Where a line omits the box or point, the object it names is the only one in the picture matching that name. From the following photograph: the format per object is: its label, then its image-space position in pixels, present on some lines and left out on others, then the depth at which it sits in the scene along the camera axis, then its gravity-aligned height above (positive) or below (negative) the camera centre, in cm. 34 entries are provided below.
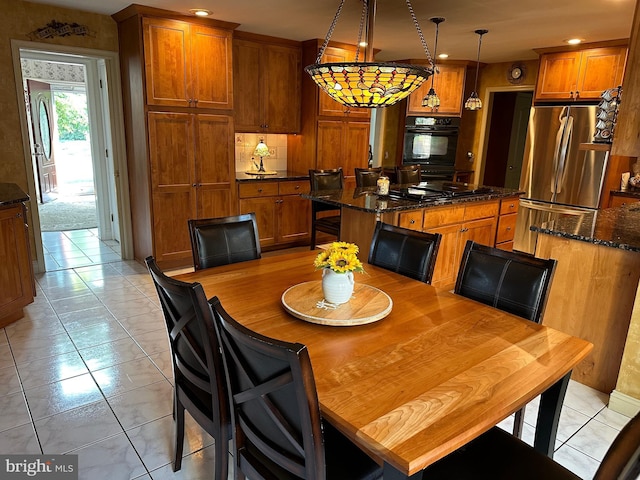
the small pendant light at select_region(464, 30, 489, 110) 497 +46
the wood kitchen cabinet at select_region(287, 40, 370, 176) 533 +13
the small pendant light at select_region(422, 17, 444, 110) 455 +44
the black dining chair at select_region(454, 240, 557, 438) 185 -58
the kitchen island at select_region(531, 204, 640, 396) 243 -80
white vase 181 -58
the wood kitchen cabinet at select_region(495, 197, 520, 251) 444 -75
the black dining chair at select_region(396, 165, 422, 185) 529 -37
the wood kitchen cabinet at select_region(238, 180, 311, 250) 500 -80
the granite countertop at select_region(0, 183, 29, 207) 300 -45
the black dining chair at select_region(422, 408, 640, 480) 133 -95
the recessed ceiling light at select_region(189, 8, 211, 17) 396 +110
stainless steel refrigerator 492 -23
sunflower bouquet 179 -47
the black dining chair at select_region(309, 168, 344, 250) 452 -49
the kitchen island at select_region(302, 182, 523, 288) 351 -58
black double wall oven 650 -1
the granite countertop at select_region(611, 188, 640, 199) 459 -43
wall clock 616 +100
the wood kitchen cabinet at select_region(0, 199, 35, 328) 303 -92
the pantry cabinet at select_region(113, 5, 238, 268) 412 +13
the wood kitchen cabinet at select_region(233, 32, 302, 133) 500 +62
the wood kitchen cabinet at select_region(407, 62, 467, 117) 634 +73
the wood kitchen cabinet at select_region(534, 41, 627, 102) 481 +84
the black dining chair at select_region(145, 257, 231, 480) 147 -79
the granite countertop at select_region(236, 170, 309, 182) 495 -42
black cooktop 377 -41
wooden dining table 112 -69
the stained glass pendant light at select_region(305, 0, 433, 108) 178 +25
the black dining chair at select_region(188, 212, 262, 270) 240 -56
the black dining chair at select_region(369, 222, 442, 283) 231 -57
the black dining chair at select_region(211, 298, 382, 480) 111 -75
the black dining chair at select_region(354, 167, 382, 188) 495 -38
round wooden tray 170 -66
